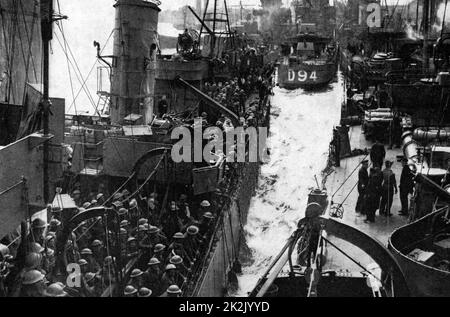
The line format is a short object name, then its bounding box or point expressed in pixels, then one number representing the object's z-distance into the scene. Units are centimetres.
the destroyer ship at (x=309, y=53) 3231
